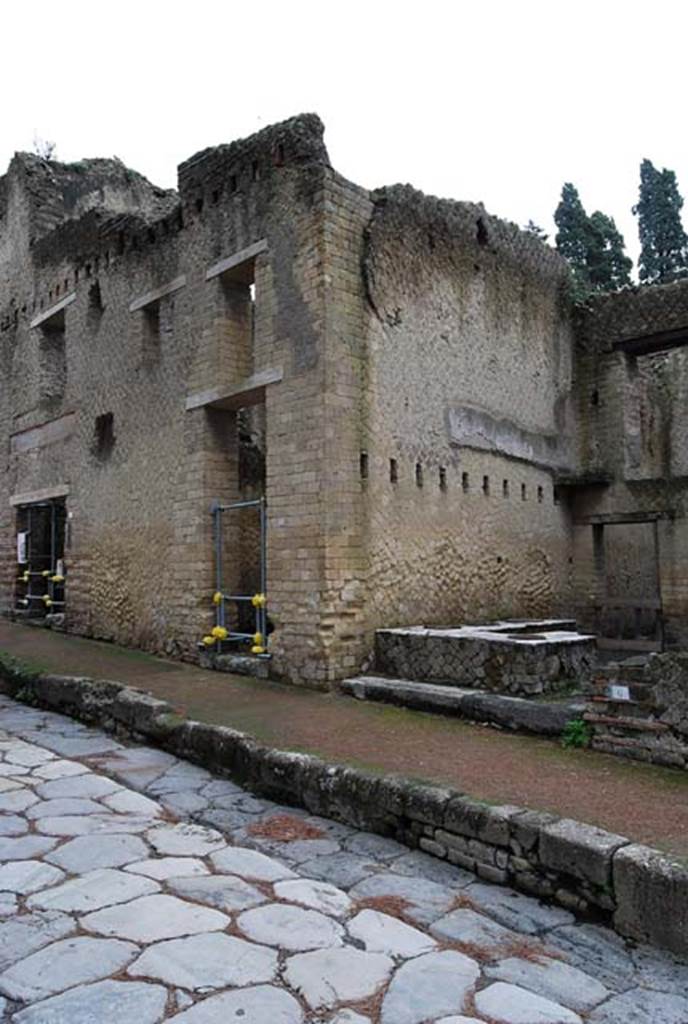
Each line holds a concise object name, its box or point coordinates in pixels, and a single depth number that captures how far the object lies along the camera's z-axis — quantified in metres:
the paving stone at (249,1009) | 2.49
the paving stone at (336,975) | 2.68
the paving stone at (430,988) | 2.60
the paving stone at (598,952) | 3.02
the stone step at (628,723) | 5.10
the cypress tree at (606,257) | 22.52
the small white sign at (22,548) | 13.99
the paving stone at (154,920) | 3.08
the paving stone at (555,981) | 2.79
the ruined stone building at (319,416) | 8.09
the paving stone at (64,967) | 2.66
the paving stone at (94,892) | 3.35
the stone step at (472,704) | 5.84
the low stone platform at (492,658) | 6.70
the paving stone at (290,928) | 3.07
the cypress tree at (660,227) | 25.23
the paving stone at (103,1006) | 2.47
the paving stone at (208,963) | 2.73
